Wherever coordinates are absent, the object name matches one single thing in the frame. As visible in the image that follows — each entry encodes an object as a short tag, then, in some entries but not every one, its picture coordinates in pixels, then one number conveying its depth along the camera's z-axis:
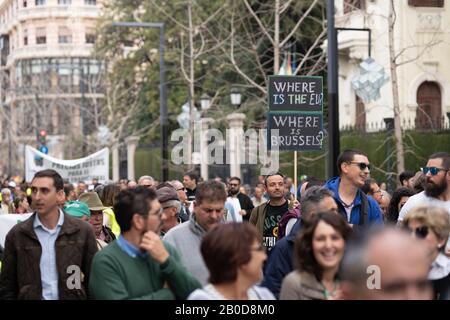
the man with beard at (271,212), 17.43
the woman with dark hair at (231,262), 8.58
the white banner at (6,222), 16.47
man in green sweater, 9.70
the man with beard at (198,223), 11.37
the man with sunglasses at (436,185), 14.90
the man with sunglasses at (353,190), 15.15
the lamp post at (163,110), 44.54
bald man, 6.90
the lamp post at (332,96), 26.22
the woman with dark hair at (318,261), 9.39
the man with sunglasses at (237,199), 26.95
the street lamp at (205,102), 52.01
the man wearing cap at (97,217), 15.73
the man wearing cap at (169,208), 14.92
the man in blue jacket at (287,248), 11.13
